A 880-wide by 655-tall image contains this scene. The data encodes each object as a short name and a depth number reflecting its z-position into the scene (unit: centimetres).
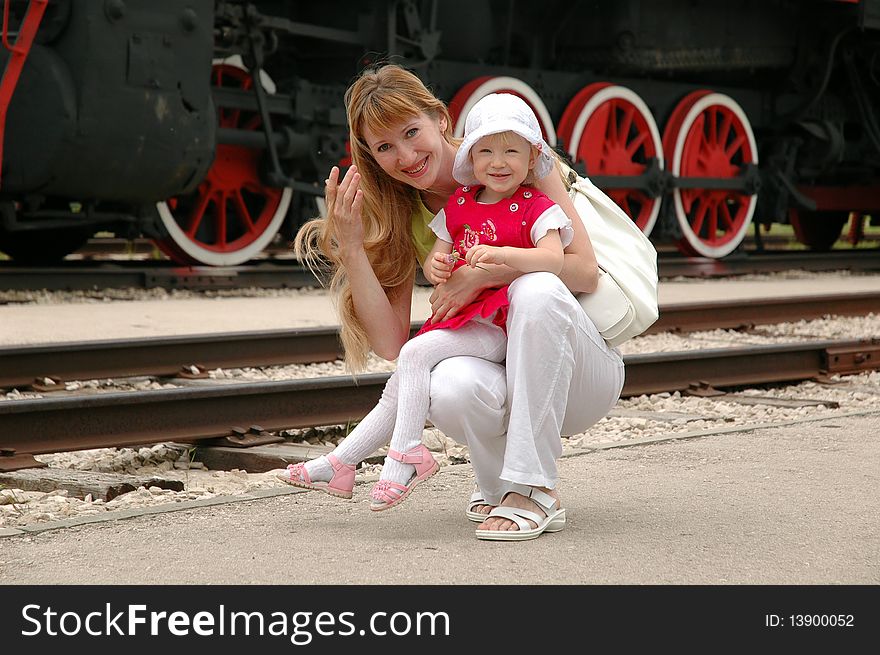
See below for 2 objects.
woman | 524
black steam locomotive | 1351
